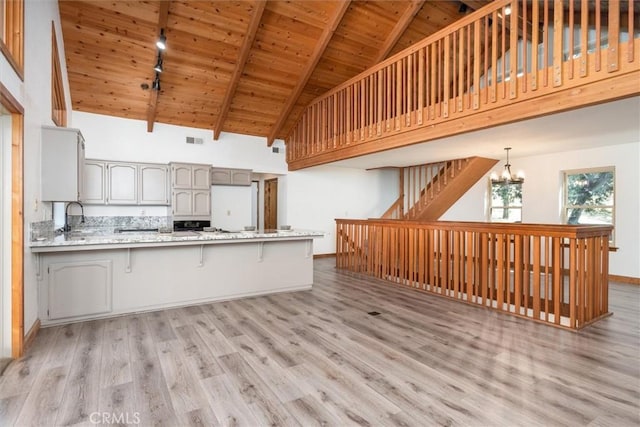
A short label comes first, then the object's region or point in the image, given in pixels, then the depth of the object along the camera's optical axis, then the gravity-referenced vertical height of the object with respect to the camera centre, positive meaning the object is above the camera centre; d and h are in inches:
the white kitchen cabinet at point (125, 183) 230.8 +20.2
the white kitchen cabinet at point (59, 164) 139.0 +19.9
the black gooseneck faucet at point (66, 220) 213.4 -7.6
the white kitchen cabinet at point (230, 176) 281.6 +30.8
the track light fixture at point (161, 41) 182.3 +96.7
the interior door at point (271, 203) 357.1 +8.8
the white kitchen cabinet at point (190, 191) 255.1 +15.4
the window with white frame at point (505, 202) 291.4 +9.5
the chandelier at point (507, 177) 222.4 +24.8
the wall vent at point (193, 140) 280.6 +61.6
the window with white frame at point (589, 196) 239.3 +13.3
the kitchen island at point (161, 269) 137.9 -30.0
